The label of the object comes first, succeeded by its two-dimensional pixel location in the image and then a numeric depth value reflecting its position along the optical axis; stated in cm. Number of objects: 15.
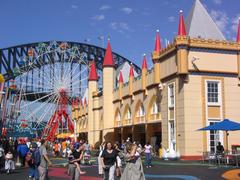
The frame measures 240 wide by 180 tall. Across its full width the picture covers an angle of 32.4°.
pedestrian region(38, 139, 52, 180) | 1328
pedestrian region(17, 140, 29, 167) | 2241
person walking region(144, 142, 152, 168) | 2347
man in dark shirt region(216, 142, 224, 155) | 2574
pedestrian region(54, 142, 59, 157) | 3997
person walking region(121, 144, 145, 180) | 1052
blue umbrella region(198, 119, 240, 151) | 2364
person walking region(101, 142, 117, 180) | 1230
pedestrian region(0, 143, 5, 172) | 2208
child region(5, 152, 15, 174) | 2119
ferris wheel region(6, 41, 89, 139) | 5819
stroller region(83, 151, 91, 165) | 2715
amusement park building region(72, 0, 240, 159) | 2981
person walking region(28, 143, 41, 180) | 1407
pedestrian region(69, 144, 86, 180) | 1216
